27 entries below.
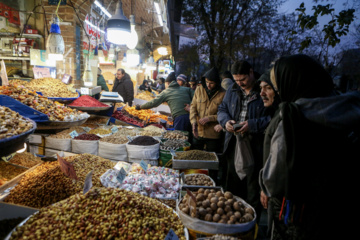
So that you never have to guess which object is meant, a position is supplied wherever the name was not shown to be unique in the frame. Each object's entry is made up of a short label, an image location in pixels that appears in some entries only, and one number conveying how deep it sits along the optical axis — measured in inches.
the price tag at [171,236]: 61.2
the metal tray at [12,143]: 57.7
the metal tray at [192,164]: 134.9
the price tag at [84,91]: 209.5
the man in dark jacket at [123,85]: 345.1
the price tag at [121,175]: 96.6
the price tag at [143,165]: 119.5
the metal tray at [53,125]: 125.1
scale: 221.2
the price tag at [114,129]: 179.6
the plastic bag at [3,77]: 131.2
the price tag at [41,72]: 207.4
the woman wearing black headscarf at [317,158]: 58.8
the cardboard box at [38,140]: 151.6
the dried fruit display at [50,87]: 172.6
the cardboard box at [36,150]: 152.6
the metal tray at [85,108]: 176.9
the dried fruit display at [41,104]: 124.1
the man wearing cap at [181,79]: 276.7
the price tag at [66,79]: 210.9
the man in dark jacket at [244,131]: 121.0
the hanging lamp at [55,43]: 147.3
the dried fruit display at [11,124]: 62.3
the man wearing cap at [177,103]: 225.0
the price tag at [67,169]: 93.6
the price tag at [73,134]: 152.3
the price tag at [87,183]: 77.3
